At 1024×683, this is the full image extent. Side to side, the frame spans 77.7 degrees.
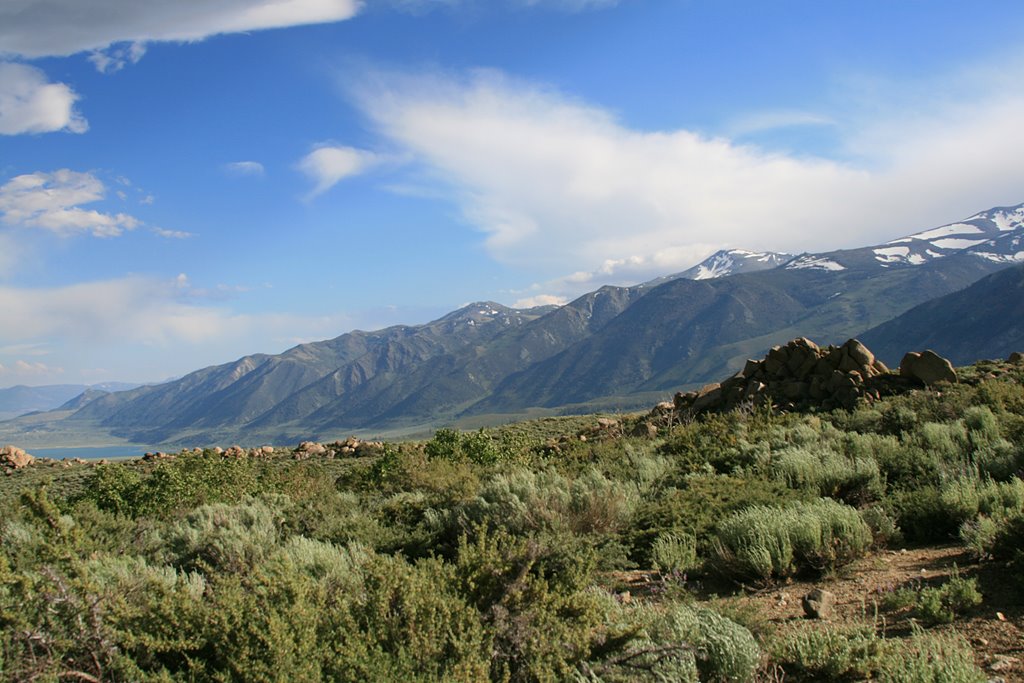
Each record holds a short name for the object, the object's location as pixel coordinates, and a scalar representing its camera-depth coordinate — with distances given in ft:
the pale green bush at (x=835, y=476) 29.07
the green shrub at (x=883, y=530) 23.53
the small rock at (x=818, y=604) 17.68
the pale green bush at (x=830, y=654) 14.15
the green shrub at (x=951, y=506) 23.40
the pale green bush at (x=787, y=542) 21.08
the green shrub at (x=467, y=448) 55.52
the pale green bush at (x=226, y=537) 21.80
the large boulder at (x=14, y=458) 102.01
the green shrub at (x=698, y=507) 24.71
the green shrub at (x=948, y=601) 16.67
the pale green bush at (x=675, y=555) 22.48
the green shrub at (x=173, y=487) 40.24
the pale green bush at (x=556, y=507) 25.63
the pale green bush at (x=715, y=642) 13.83
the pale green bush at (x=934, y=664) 12.57
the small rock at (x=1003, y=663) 14.02
